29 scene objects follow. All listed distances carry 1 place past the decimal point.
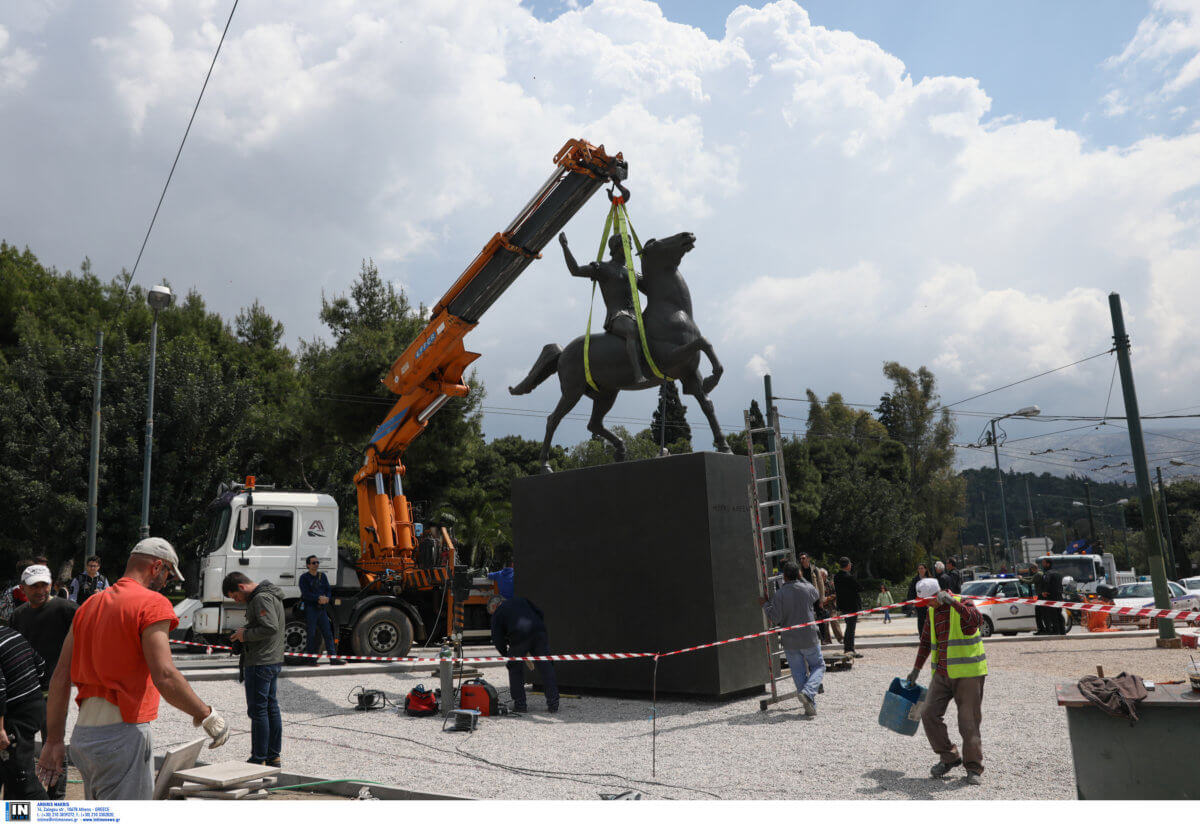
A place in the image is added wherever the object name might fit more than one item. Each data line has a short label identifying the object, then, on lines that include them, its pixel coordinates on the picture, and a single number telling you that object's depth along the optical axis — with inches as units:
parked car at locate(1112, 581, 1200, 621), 834.2
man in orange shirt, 166.4
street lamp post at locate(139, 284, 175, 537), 703.1
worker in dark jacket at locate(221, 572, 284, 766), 277.9
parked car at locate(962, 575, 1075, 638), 777.6
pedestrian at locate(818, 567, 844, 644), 620.4
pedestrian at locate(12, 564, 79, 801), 289.4
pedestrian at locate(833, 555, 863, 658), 553.9
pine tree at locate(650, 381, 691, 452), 1781.0
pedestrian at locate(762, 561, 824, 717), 369.7
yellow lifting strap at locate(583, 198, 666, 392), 427.8
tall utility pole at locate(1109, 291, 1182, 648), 609.0
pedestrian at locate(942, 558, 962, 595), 568.5
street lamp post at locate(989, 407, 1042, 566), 1032.8
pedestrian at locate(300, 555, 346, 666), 535.8
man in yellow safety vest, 253.3
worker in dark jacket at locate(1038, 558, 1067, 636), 745.6
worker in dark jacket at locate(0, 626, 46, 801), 202.5
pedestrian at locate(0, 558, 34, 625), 460.4
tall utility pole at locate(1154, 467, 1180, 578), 1674.8
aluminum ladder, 393.4
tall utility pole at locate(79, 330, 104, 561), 729.1
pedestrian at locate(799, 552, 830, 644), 533.6
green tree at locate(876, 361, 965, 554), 1934.1
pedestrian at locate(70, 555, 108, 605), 512.7
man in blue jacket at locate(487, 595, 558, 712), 391.5
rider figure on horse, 445.7
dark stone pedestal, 389.4
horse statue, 431.8
